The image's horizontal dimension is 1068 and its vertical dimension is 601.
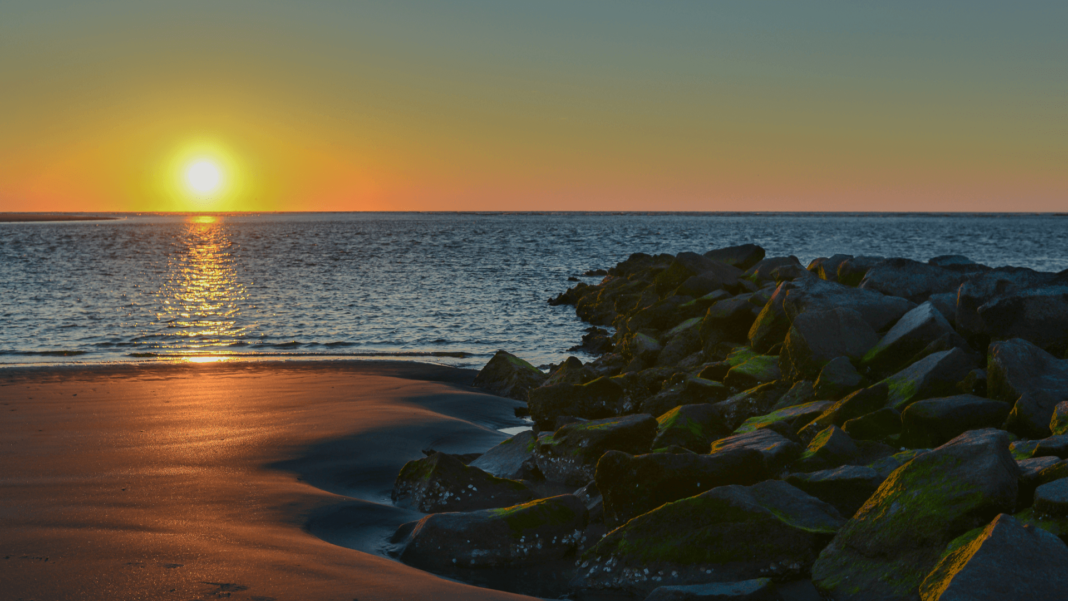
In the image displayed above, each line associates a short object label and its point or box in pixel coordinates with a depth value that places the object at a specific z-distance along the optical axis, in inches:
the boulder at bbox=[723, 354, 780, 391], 379.6
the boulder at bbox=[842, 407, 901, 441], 276.7
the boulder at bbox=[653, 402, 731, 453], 300.0
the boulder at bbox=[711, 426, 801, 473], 252.5
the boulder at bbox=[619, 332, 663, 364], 530.9
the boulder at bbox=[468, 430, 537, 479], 309.7
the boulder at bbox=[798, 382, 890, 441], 291.3
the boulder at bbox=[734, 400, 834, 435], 307.6
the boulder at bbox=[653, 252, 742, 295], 676.7
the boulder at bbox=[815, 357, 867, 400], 322.3
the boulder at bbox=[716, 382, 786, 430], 347.9
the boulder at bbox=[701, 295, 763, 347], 485.7
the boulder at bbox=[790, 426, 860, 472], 253.0
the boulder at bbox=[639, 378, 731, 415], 385.7
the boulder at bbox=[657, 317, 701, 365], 517.0
